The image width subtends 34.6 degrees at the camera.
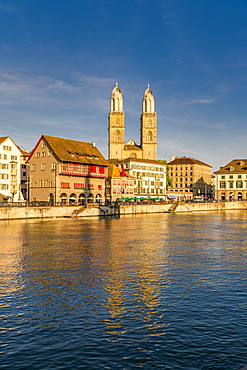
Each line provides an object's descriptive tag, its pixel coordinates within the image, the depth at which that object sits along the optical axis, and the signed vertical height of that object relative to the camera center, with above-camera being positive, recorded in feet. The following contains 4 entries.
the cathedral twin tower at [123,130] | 531.50 +95.07
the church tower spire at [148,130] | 546.26 +98.74
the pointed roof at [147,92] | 565.94 +156.34
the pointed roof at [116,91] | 549.13 +153.16
